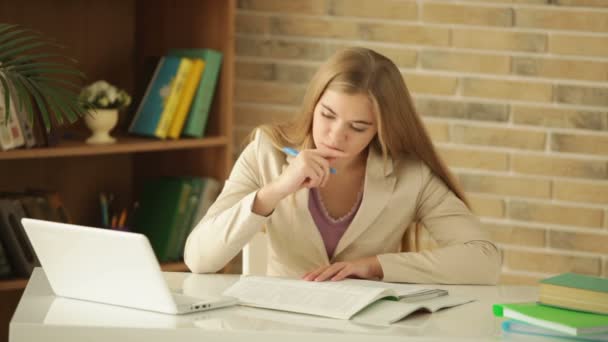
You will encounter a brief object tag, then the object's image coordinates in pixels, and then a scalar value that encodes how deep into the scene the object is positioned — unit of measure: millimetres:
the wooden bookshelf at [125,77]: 4972
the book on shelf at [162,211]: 5228
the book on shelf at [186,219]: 5237
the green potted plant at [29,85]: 3489
